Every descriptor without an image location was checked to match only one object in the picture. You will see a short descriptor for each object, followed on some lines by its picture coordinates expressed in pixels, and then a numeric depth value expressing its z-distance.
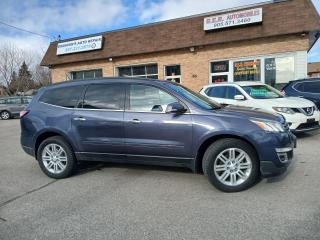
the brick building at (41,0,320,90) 10.72
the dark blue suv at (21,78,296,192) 3.50
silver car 15.84
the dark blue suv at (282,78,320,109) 7.76
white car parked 6.13
